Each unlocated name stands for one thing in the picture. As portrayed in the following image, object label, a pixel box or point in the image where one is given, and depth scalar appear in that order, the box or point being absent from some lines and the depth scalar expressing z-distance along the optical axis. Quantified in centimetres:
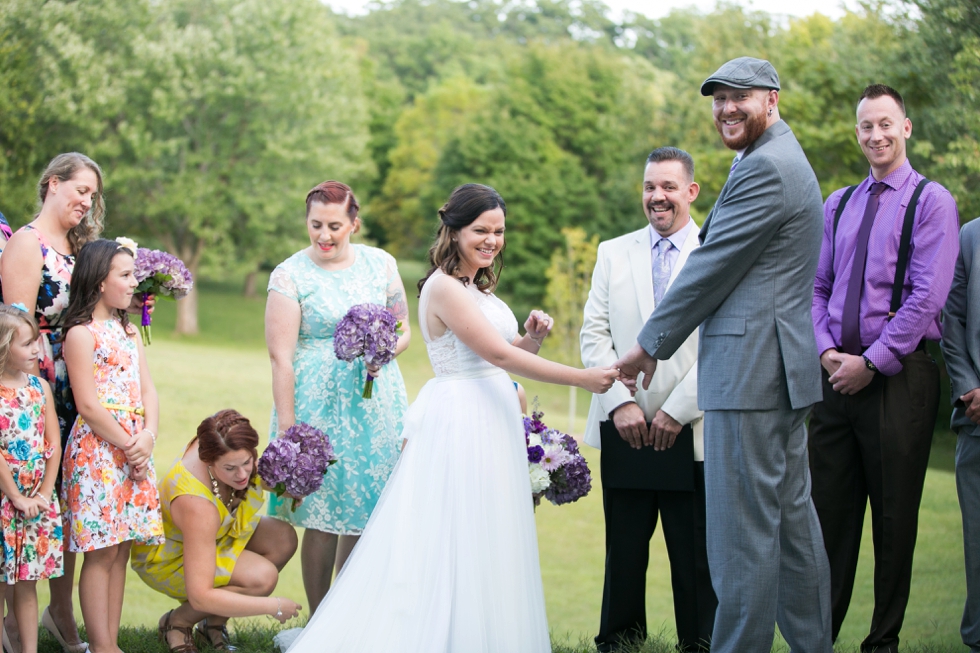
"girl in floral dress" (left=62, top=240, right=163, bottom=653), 449
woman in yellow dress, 459
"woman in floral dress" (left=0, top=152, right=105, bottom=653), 461
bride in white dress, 405
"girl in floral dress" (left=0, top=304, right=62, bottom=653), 423
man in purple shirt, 461
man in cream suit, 482
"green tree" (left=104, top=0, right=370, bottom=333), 3033
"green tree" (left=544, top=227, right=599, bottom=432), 2336
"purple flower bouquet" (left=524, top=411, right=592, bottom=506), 461
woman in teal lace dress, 493
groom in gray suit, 385
